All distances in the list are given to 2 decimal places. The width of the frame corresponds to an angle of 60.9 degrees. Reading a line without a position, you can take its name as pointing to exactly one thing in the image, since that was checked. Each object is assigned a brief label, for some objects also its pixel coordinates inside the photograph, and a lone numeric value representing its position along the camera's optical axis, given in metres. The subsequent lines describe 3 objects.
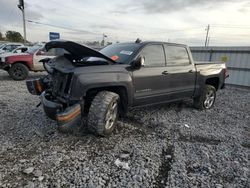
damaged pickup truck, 3.33
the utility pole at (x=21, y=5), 19.53
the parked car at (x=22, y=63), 9.40
